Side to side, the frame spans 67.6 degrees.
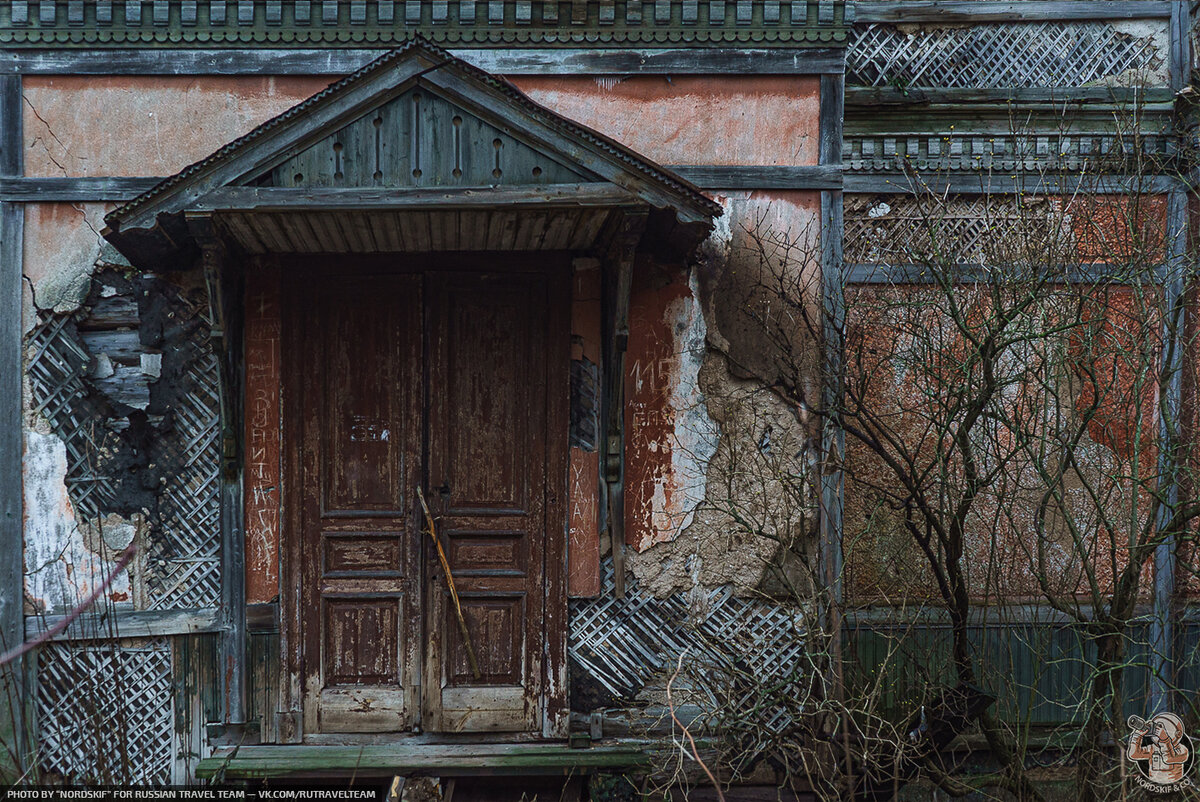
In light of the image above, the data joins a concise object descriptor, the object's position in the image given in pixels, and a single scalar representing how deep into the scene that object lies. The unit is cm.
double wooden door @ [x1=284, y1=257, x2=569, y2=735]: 559
